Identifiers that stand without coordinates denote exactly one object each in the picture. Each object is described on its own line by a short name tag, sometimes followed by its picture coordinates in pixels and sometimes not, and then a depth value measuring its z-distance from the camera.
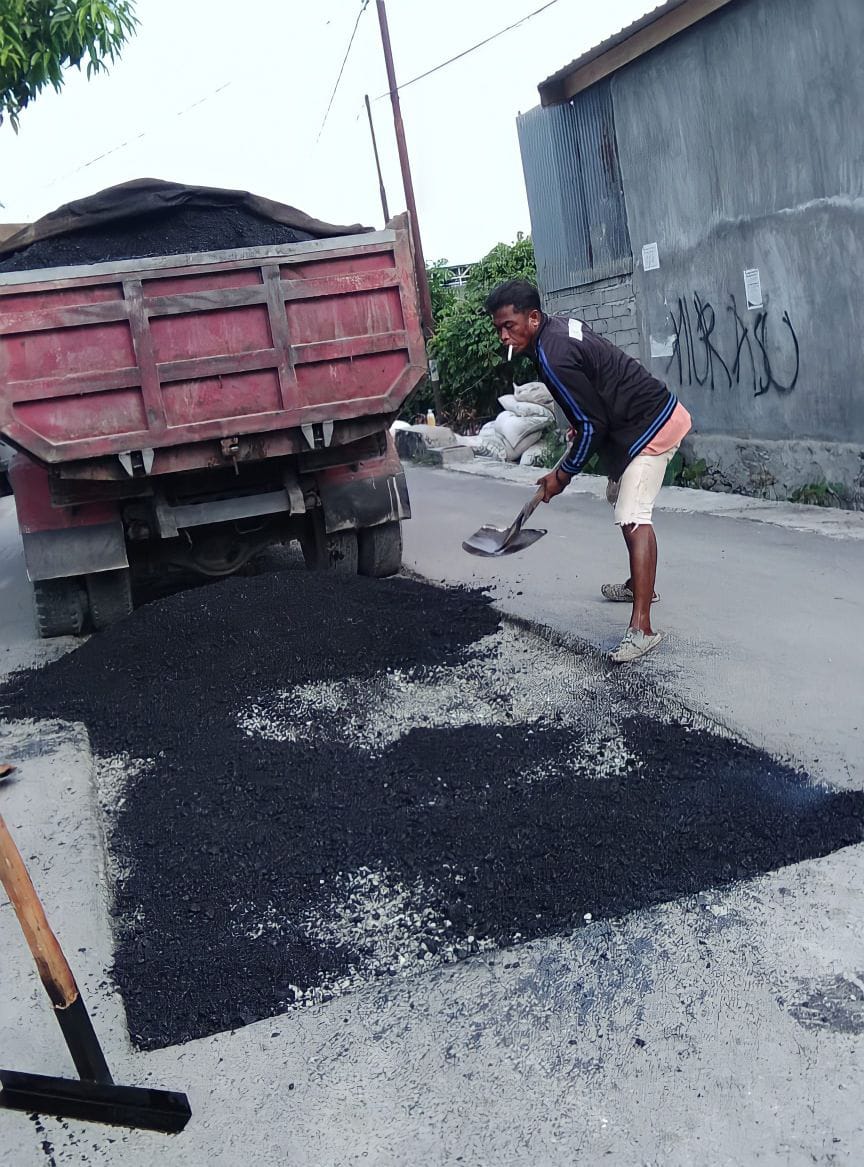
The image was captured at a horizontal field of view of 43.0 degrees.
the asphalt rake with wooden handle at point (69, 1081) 2.37
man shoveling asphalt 4.94
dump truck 5.68
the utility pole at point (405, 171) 18.56
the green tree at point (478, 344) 18.33
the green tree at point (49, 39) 8.98
